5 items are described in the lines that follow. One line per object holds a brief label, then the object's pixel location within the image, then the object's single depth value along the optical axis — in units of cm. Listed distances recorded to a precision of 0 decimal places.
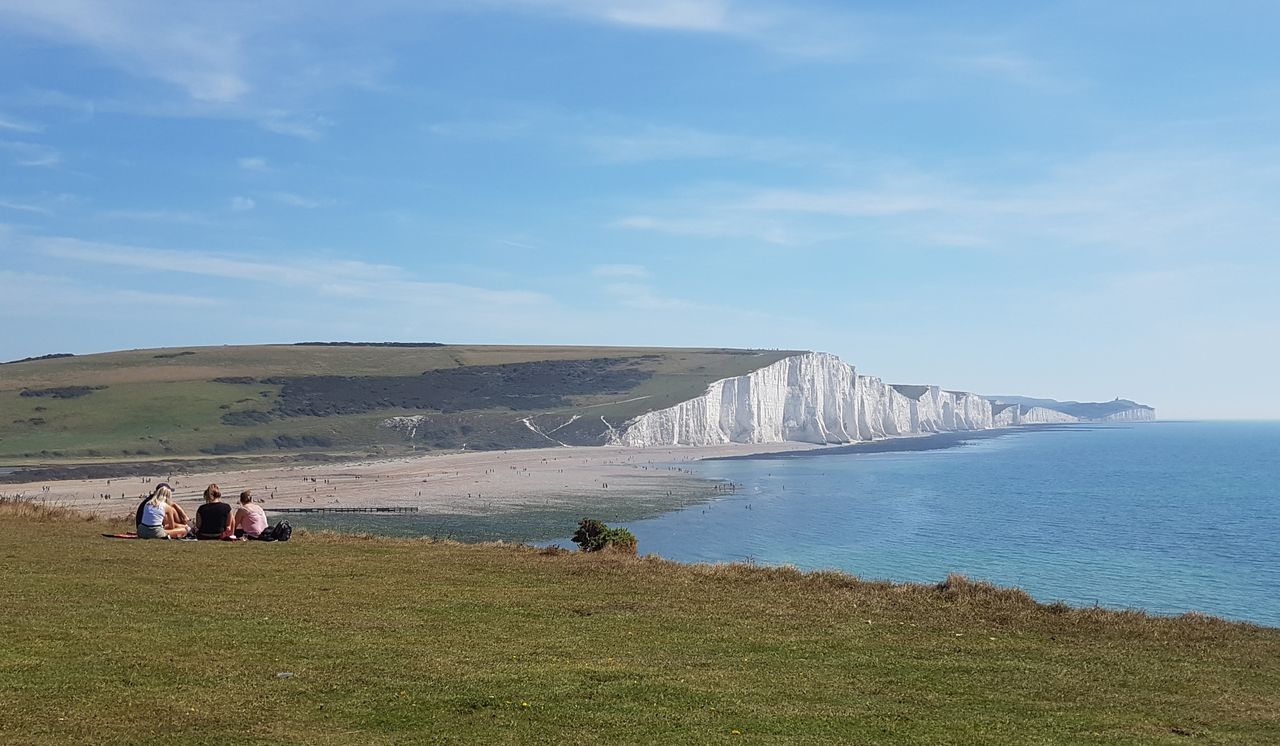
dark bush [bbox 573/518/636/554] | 2503
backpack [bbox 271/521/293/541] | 2030
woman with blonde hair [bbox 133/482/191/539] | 1955
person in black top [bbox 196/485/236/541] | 2002
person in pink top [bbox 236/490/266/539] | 2019
